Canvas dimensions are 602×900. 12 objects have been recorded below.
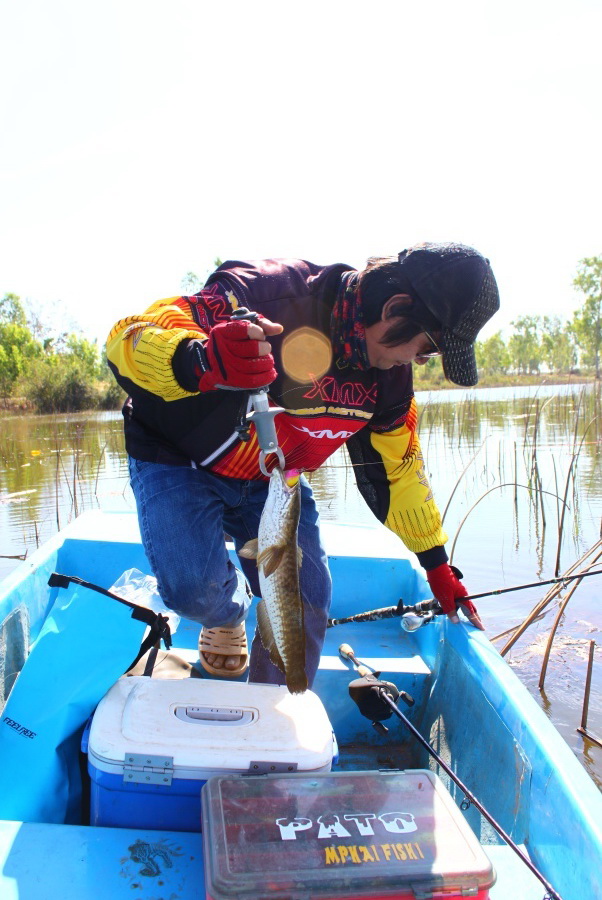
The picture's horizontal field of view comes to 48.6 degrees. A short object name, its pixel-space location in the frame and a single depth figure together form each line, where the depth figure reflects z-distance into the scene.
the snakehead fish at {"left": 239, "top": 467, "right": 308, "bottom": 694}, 2.02
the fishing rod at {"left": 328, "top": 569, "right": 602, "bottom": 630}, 2.99
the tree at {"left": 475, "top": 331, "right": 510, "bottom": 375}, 74.81
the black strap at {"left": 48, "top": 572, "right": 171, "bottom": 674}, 2.30
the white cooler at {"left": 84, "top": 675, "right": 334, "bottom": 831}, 1.82
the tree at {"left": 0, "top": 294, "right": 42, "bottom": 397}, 42.83
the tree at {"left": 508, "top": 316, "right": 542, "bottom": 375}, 76.12
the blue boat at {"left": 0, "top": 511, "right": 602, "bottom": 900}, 1.57
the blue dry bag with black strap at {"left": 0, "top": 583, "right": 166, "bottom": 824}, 1.98
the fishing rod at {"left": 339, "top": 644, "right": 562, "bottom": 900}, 2.42
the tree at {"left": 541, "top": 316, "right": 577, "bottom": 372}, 65.50
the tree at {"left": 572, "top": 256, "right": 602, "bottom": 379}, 54.06
